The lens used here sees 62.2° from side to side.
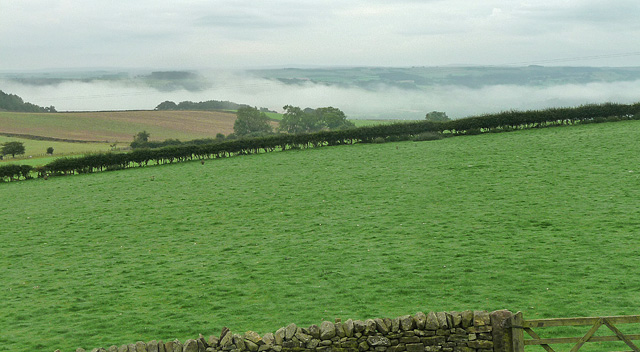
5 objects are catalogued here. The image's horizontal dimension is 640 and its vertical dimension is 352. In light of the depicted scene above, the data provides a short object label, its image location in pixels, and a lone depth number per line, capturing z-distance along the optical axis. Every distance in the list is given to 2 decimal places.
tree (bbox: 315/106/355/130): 120.78
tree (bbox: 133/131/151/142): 97.04
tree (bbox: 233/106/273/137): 118.25
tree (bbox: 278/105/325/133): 125.25
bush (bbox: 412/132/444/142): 56.51
